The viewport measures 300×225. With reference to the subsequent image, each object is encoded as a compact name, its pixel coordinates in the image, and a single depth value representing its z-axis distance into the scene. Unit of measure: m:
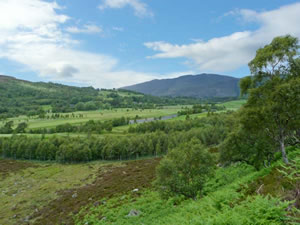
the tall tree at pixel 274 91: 18.03
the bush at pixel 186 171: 28.22
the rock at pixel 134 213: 31.84
